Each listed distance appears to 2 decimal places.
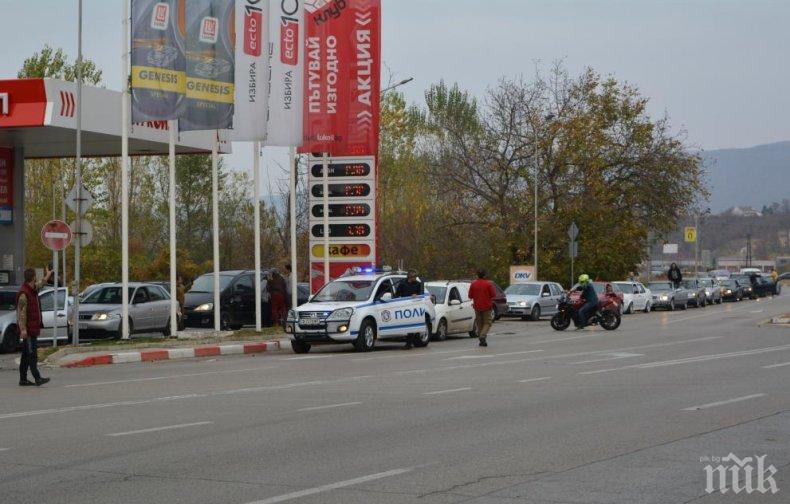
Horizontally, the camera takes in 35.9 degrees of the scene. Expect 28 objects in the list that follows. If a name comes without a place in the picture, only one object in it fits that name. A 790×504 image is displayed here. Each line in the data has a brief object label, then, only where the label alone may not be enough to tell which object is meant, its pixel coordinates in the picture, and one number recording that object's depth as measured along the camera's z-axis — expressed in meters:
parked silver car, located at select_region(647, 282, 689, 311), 62.38
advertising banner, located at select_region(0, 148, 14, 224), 37.19
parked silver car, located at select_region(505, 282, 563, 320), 48.09
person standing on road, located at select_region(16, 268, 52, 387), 18.72
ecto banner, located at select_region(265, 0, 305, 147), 30.89
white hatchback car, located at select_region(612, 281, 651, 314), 56.82
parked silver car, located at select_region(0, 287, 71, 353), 27.97
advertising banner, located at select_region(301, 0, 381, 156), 33.00
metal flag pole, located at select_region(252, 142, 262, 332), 31.23
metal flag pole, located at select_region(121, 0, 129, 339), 27.61
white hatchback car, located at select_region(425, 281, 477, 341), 33.56
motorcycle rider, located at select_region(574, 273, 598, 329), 37.22
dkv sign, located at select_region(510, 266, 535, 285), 57.31
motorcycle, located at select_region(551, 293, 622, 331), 37.94
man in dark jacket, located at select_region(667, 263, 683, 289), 66.81
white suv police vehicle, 27.06
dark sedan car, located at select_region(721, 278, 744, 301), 76.44
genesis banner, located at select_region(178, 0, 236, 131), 27.77
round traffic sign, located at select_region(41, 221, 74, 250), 26.26
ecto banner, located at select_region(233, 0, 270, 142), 29.23
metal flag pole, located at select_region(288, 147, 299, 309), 32.38
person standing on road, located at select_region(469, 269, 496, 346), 30.02
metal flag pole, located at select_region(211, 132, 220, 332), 30.11
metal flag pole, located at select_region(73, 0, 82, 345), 26.73
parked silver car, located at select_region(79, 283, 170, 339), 30.81
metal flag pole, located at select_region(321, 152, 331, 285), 34.06
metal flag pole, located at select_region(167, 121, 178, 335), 28.55
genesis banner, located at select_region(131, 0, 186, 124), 26.91
